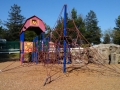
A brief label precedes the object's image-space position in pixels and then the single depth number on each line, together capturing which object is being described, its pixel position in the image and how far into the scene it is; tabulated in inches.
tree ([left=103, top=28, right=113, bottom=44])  1461.2
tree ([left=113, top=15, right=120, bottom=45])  1087.1
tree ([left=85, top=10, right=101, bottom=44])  1277.3
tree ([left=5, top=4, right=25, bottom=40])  1205.6
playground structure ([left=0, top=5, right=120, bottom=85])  232.9
